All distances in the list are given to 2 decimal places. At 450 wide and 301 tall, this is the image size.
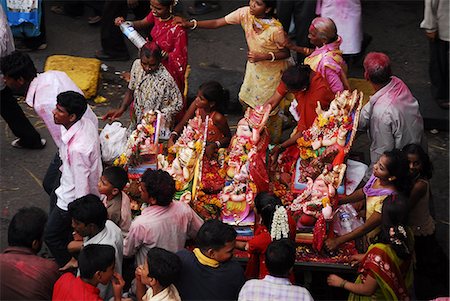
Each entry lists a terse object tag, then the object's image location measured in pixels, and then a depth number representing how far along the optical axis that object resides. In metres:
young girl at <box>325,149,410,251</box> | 12.00
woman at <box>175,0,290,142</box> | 15.07
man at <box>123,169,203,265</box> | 11.80
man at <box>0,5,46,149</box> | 15.67
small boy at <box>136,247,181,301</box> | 10.45
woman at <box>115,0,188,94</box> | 15.31
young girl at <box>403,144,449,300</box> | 12.39
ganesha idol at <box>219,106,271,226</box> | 13.09
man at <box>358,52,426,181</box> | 13.54
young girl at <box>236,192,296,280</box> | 11.59
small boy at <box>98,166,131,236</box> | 12.39
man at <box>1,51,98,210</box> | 13.35
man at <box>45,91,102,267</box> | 12.41
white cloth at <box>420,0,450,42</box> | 16.77
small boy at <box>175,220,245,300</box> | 10.75
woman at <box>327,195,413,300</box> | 11.09
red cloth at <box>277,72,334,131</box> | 14.23
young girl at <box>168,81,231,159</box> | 14.10
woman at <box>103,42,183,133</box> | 14.59
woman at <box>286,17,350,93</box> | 14.45
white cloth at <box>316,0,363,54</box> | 17.03
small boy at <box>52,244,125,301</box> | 10.24
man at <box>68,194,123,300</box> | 11.30
